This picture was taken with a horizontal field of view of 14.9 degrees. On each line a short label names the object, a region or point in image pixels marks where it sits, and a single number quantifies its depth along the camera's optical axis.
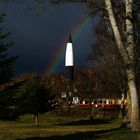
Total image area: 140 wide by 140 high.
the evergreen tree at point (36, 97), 58.27
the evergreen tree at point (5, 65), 22.90
